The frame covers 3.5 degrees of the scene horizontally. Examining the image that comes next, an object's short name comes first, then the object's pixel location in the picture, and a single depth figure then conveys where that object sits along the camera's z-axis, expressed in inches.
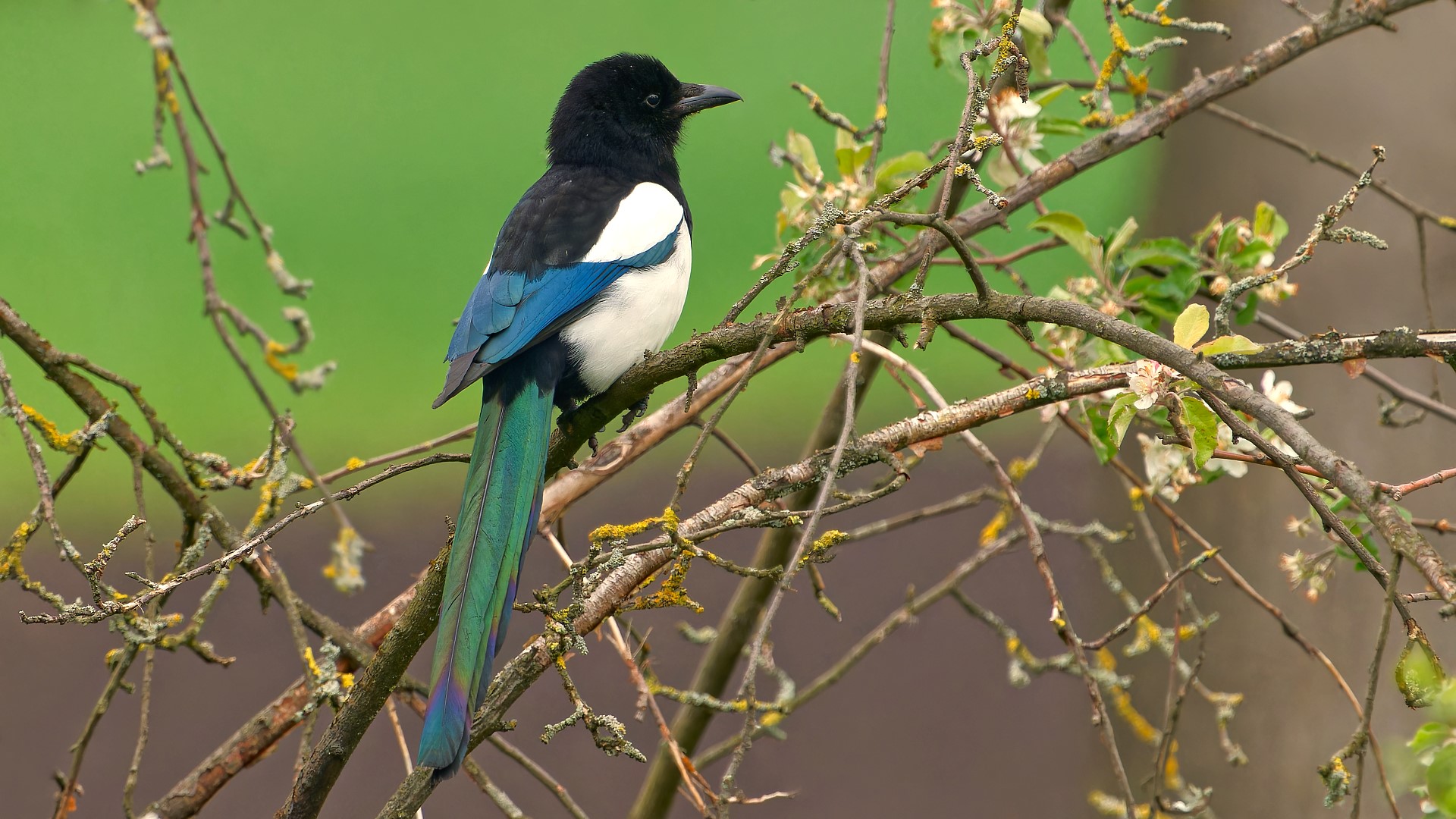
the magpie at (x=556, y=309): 469.9
